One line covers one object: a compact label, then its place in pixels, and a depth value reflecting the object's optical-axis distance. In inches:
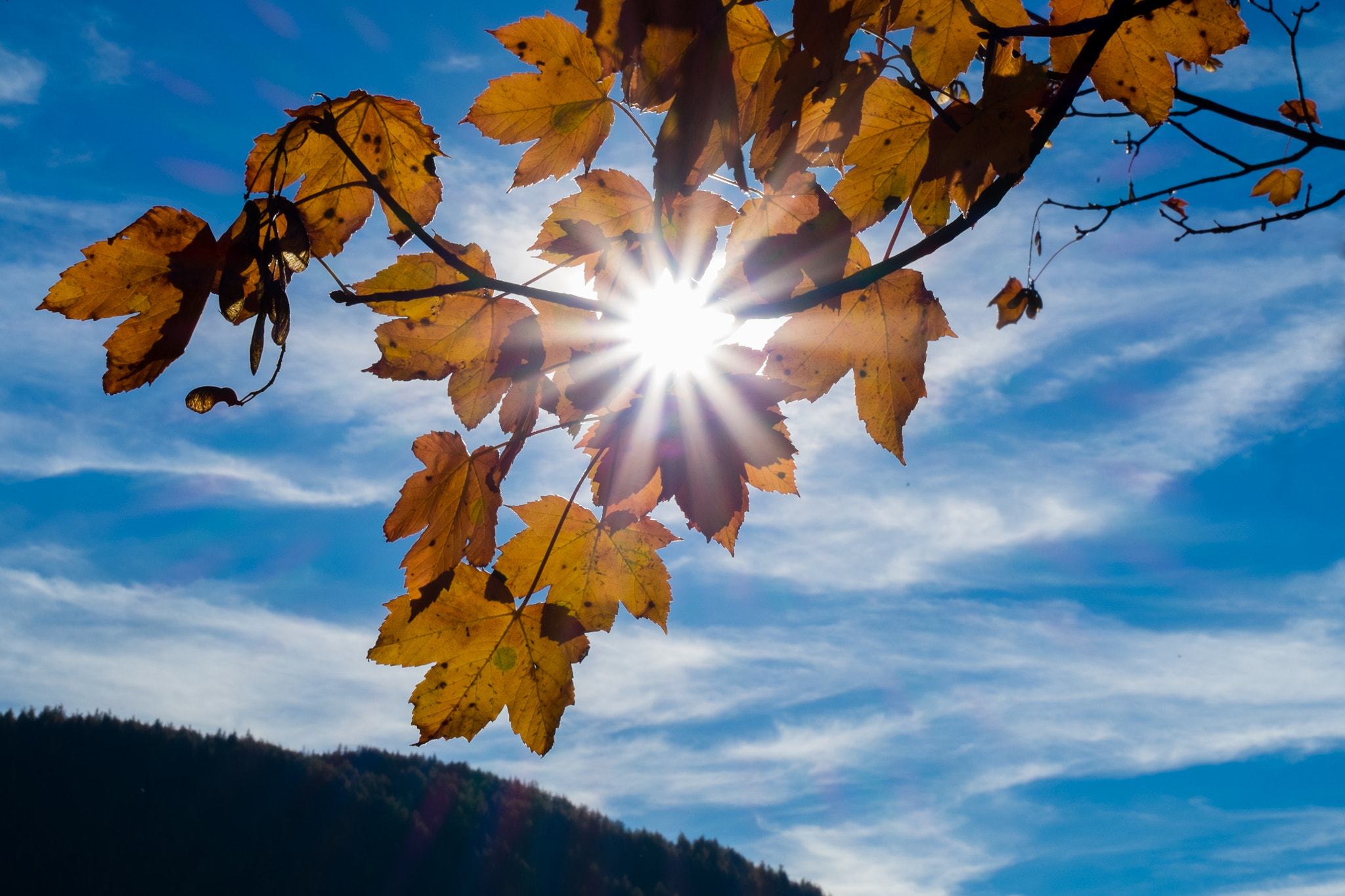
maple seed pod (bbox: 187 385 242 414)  38.3
